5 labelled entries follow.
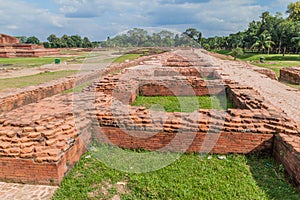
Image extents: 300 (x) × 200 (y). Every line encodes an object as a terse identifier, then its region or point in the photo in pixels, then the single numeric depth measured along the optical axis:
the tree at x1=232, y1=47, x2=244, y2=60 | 30.61
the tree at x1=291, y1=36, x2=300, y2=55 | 29.04
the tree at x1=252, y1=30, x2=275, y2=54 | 33.40
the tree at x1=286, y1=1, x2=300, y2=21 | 38.19
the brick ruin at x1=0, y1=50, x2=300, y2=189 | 2.80
